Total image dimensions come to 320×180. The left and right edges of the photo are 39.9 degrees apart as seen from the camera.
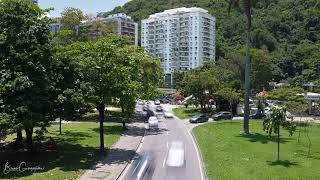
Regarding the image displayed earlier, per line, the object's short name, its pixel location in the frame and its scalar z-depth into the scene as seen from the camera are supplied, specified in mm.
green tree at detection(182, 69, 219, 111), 72500
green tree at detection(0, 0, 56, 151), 28109
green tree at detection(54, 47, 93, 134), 31375
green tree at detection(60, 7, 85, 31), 70188
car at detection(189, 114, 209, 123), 61178
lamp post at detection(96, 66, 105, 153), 33456
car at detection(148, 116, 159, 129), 52031
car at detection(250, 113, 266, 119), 69062
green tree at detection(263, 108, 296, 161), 32188
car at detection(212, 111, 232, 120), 64688
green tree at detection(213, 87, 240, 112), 69950
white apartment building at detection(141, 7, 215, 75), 189500
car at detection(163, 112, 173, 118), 68812
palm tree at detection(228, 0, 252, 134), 46906
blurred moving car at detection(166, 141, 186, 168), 30797
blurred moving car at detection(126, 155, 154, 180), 26920
